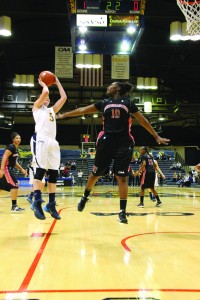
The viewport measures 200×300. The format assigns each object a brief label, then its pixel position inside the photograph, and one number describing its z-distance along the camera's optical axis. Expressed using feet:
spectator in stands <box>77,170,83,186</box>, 82.64
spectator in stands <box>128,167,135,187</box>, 85.22
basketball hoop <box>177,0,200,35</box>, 23.61
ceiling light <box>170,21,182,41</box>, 44.73
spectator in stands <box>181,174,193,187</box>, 81.10
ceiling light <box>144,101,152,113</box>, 84.17
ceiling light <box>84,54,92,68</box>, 53.78
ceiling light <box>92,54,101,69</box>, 53.83
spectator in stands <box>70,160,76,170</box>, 92.68
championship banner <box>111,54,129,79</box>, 53.47
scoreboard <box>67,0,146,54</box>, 31.53
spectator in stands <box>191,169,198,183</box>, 91.94
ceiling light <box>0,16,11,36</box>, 44.55
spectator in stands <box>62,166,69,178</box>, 84.07
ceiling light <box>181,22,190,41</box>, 44.45
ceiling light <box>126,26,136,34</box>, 32.76
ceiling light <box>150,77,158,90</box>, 78.28
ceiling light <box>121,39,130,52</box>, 37.56
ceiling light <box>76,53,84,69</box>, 53.21
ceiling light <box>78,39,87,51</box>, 38.48
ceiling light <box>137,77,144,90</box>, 77.13
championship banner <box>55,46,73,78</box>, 51.96
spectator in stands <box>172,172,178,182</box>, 92.07
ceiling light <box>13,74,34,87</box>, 74.59
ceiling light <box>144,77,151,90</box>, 78.74
